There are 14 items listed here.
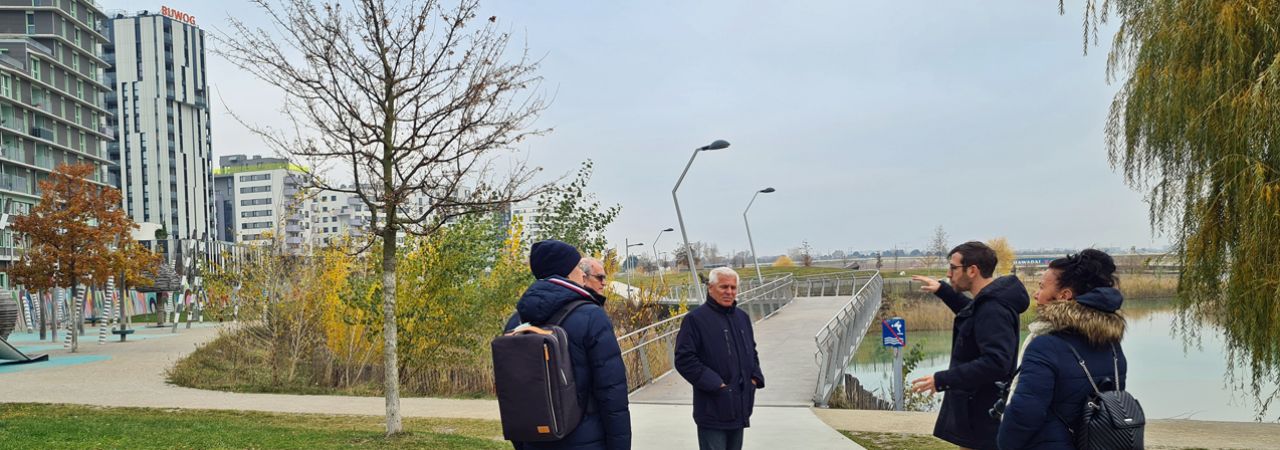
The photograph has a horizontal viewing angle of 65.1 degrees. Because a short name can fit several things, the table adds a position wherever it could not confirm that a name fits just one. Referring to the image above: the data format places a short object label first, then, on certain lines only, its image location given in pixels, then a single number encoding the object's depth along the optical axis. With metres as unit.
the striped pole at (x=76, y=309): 25.20
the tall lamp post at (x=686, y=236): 25.08
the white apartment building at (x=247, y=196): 156.25
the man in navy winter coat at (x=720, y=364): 5.91
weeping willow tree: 10.96
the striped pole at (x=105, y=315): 27.97
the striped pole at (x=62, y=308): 43.45
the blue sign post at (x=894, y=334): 14.12
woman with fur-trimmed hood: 3.85
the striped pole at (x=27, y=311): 41.35
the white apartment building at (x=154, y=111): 113.50
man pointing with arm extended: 4.86
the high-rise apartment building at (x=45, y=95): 65.12
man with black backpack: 4.12
